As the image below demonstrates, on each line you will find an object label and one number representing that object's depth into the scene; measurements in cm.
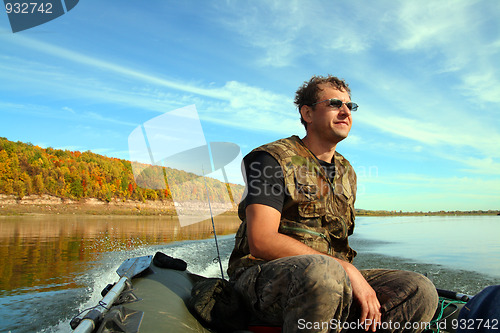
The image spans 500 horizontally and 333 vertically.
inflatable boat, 176
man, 163
